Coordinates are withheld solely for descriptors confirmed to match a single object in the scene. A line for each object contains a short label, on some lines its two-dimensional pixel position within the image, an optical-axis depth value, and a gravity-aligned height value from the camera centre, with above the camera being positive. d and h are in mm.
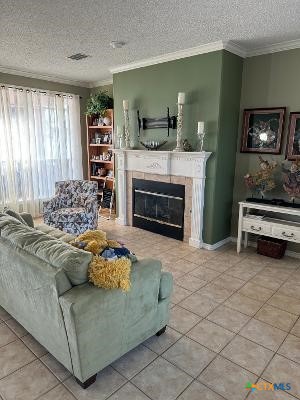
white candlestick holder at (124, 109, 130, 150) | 4691 +208
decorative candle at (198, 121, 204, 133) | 3652 +215
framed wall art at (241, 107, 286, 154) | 3683 +191
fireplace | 3961 -574
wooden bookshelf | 5934 -178
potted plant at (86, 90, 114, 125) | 5492 +770
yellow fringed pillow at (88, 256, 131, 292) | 1687 -772
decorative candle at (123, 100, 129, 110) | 4601 +633
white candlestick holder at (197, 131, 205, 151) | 3744 +78
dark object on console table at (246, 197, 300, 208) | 3522 -736
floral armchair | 4176 -1000
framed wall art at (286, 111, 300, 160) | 3525 +91
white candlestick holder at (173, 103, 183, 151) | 3907 +217
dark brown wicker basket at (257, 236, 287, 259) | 3684 -1335
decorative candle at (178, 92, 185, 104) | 3785 +611
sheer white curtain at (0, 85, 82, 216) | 4988 -18
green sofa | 1640 -1001
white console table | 3404 -995
